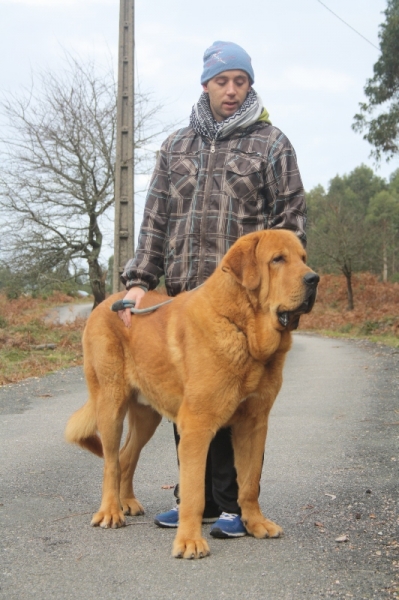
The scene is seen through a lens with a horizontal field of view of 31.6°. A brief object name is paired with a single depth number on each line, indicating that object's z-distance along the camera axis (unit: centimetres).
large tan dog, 358
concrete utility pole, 1244
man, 415
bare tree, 2306
